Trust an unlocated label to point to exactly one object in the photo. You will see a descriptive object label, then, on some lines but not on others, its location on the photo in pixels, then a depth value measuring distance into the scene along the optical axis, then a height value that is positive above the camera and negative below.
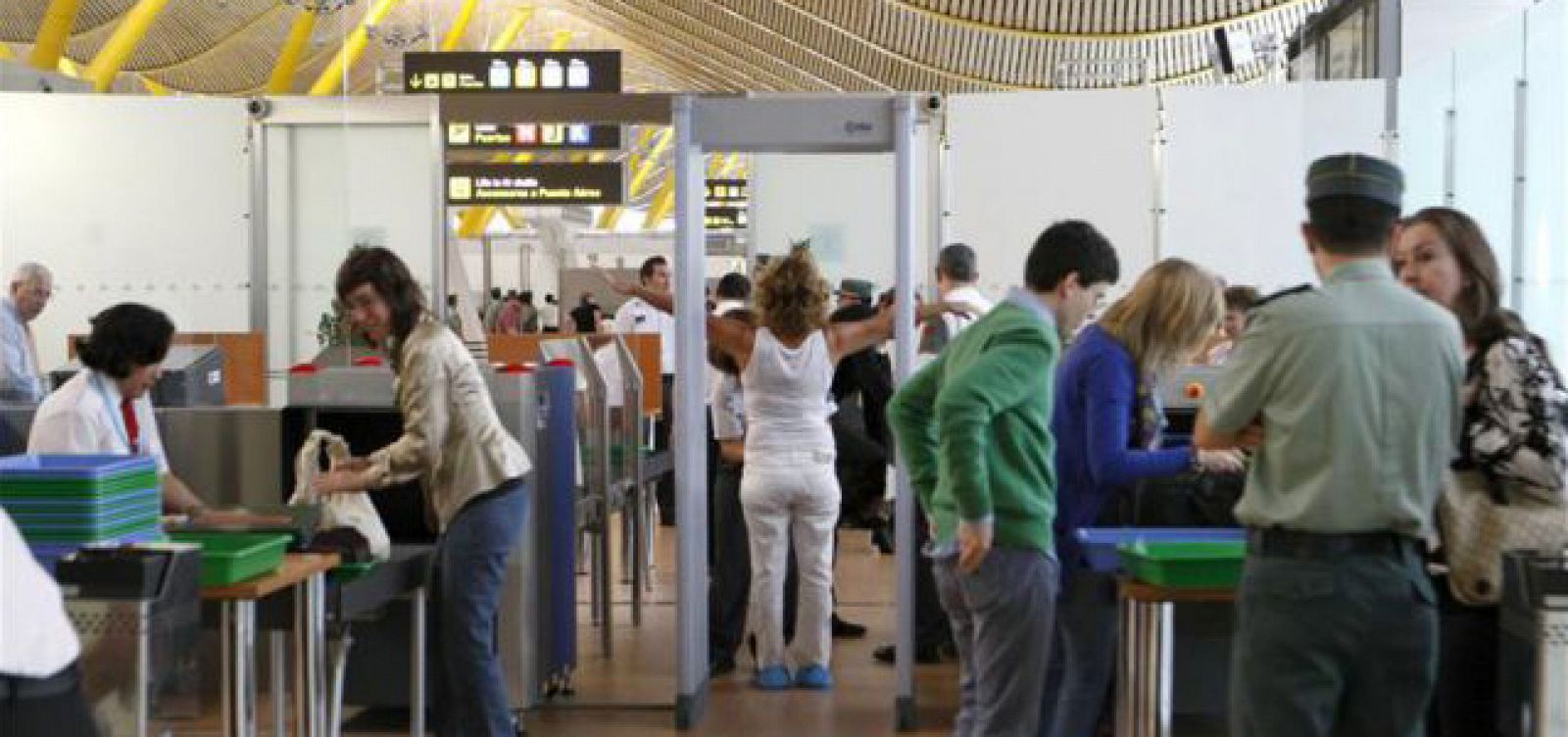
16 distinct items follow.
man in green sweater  4.50 -0.38
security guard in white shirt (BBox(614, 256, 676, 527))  12.77 -0.31
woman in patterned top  4.36 -0.22
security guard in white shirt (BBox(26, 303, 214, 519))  5.71 -0.27
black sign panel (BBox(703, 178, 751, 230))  31.97 +1.19
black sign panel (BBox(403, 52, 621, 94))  14.52 +1.43
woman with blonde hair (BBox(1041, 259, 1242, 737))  5.01 -0.34
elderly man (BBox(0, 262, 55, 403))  9.94 -0.18
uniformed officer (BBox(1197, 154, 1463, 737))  3.54 -0.31
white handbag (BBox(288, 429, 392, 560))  5.78 -0.57
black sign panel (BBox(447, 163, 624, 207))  16.52 +0.76
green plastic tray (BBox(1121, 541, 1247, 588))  4.50 -0.57
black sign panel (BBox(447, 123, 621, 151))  14.29 +0.99
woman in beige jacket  5.81 -0.47
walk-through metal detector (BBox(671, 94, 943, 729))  6.96 +0.28
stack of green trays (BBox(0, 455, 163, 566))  4.68 -0.46
